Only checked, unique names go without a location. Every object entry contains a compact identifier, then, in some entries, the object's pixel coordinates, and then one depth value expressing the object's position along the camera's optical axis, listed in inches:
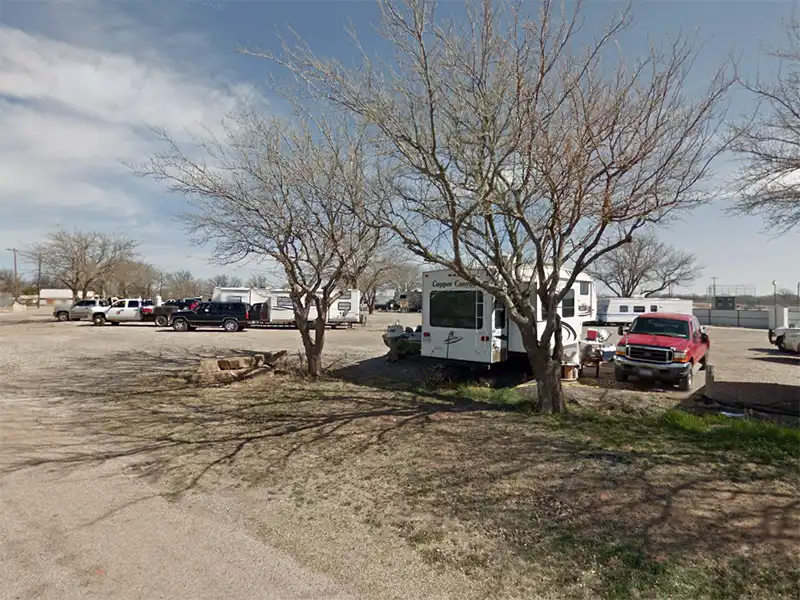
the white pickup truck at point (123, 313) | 1194.0
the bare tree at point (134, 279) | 2069.4
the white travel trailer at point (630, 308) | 1349.7
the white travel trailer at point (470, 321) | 390.3
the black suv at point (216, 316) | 1084.5
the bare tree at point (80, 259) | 1739.1
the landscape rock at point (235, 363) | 412.8
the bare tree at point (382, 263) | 447.6
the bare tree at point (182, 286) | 3270.2
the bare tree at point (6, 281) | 2909.9
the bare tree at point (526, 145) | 227.5
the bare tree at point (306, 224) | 336.8
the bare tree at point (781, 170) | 308.7
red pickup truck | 395.9
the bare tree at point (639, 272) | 1834.4
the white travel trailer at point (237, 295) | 1290.6
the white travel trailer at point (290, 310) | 1154.7
